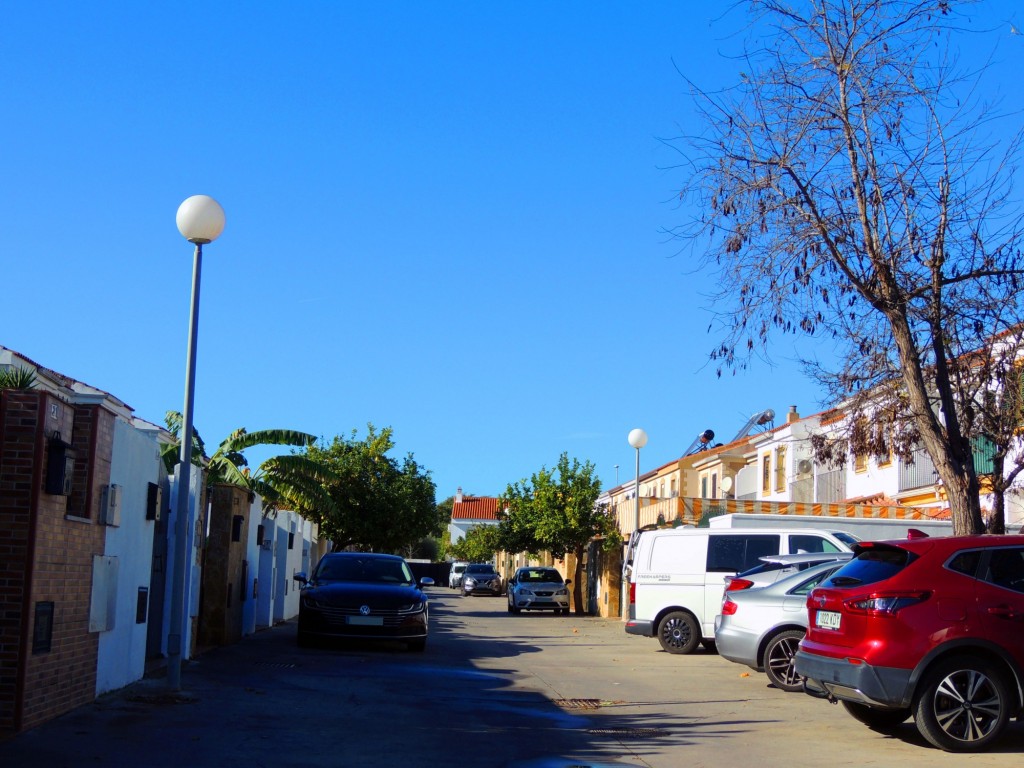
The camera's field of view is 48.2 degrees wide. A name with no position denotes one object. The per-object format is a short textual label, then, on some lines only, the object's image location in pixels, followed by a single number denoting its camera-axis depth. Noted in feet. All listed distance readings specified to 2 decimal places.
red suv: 28.94
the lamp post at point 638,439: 94.17
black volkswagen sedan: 58.70
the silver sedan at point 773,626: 43.70
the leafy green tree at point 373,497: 138.10
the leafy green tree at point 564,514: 139.64
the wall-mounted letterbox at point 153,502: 41.34
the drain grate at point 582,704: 39.22
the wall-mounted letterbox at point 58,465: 28.89
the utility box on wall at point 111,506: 33.91
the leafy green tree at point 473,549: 318.82
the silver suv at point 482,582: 201.67
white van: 63.00
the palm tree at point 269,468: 87.25
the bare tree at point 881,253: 46.55
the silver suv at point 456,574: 255.70
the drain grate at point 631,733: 32.68
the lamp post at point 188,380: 38.34
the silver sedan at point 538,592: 130.21
